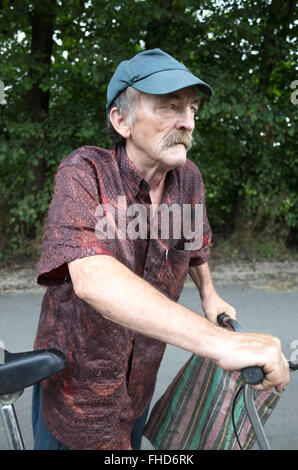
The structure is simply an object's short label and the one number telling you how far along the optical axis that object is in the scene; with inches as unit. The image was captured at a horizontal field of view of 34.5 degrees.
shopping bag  65.9
